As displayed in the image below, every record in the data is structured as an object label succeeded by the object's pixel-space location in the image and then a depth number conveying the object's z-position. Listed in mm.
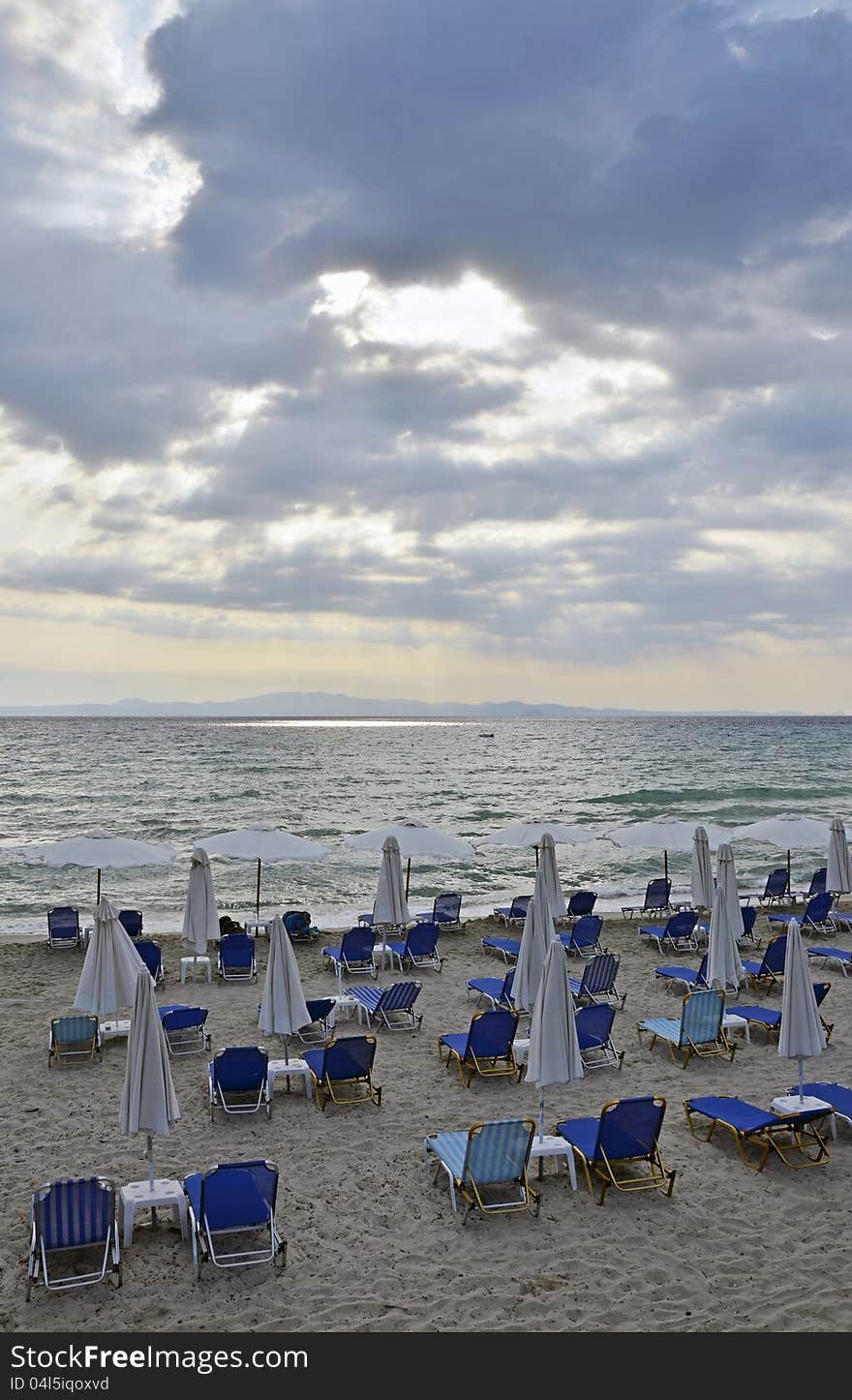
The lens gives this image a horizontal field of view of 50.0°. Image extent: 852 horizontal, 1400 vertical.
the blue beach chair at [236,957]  13734
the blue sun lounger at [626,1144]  7012
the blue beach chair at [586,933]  15305
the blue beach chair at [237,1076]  8391
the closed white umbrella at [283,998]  8945
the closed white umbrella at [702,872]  15500
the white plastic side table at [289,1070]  9054
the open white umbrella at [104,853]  13922
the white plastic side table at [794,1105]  8148
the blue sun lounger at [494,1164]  6696
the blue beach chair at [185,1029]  10344
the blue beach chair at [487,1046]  9352
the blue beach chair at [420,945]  14383
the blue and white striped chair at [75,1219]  5805
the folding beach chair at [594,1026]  9695
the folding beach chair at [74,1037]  10008
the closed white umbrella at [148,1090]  6566
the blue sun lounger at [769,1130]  7496
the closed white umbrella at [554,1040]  7496
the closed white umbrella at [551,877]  14508
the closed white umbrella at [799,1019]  7922
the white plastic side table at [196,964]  13809
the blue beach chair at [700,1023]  9984
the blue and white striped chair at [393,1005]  11250
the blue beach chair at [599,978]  12203
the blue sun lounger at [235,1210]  6086
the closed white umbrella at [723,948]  11383
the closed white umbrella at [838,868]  15594
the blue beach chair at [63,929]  16000
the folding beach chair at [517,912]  17641
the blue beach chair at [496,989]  11727
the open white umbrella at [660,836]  16031
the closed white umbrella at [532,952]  10648
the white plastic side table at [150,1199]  6400
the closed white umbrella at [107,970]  9797
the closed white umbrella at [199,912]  13719
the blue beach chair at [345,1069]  8703
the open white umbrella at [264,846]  14195
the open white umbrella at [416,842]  15242
